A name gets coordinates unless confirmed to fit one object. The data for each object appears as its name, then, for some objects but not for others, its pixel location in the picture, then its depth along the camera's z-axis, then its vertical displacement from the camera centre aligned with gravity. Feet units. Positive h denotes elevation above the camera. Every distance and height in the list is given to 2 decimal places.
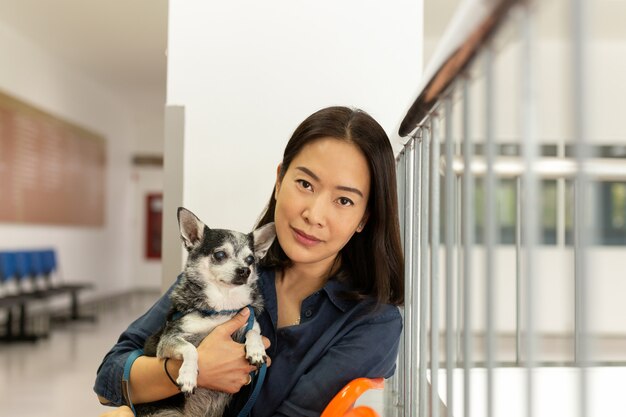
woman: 4.57 -0.70
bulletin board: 24.11 +2.21
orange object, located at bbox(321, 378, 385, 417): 4.16 -1.29
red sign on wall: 40.19 -0.66
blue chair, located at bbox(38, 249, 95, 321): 25.56 -2.72
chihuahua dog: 4.83 -0.64
